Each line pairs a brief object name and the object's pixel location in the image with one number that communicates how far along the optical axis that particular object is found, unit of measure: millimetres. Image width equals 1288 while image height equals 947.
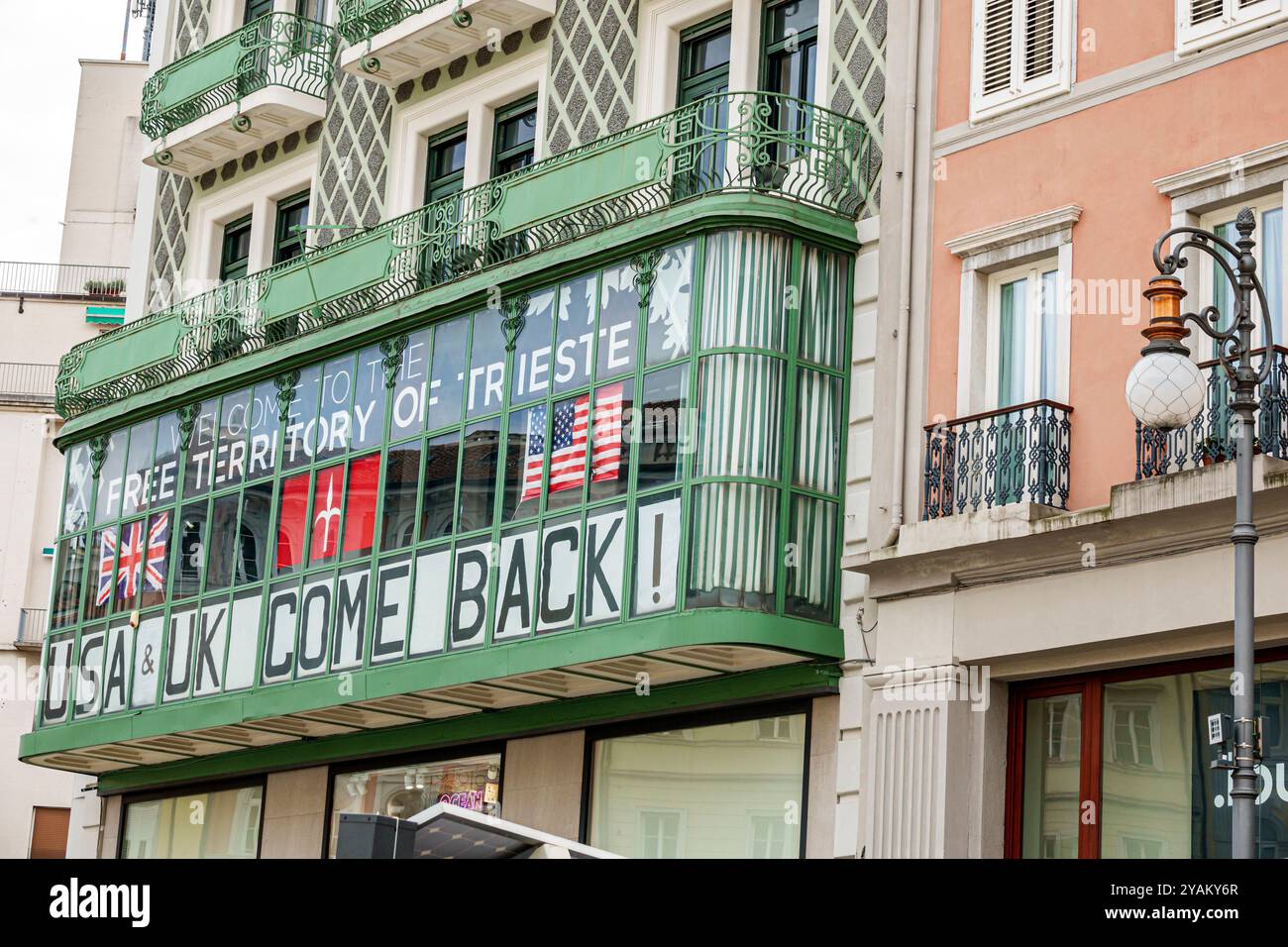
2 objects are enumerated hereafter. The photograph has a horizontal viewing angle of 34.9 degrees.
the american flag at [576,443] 19188
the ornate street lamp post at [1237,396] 12141
